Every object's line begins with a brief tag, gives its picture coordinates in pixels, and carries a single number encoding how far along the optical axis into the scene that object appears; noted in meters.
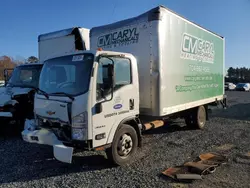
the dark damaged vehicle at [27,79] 6.89
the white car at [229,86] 42.62
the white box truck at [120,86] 4.15
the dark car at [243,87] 41.33
